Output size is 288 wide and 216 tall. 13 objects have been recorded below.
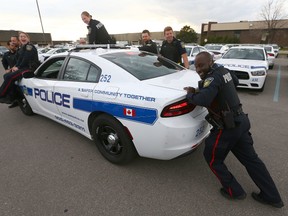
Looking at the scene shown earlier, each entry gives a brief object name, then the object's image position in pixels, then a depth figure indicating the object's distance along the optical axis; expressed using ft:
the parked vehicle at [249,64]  20.39
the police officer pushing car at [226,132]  6.25
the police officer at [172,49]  14.99
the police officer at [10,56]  18.33
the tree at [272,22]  107.57
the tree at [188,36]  167.69
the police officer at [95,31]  14.79
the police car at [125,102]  7.21
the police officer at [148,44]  15.88
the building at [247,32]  136.98
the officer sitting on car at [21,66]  13.93
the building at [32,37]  182.91
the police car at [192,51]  29.58
